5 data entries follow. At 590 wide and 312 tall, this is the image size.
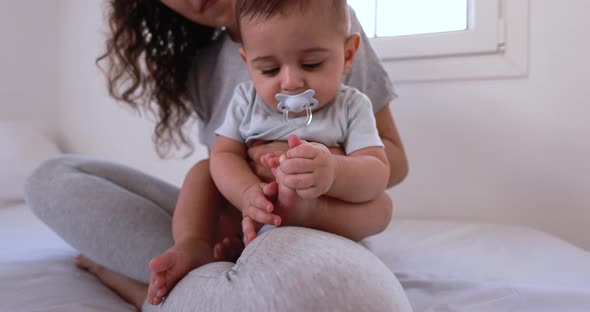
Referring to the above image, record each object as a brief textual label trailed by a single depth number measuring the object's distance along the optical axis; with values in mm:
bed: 669
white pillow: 1646
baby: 533
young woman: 689
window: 1314
